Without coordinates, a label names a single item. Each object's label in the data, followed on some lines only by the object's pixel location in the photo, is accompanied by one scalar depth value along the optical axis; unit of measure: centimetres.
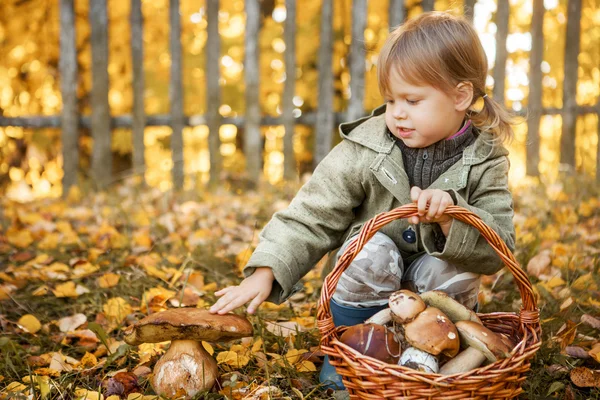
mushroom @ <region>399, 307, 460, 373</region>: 136
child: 166
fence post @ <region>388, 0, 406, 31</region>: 423
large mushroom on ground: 145
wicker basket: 126
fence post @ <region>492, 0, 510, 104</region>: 432
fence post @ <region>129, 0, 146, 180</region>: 430
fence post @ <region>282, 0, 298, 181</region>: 426
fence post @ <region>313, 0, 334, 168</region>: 427
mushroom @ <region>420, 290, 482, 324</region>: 150
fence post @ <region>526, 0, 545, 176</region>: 442
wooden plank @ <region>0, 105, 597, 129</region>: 439
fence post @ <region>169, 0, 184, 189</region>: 428
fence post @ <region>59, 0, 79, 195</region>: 426
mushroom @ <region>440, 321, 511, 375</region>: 136
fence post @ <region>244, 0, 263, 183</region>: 425
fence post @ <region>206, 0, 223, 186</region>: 425
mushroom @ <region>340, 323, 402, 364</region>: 141
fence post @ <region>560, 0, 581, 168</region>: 443
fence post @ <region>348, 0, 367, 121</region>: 420
